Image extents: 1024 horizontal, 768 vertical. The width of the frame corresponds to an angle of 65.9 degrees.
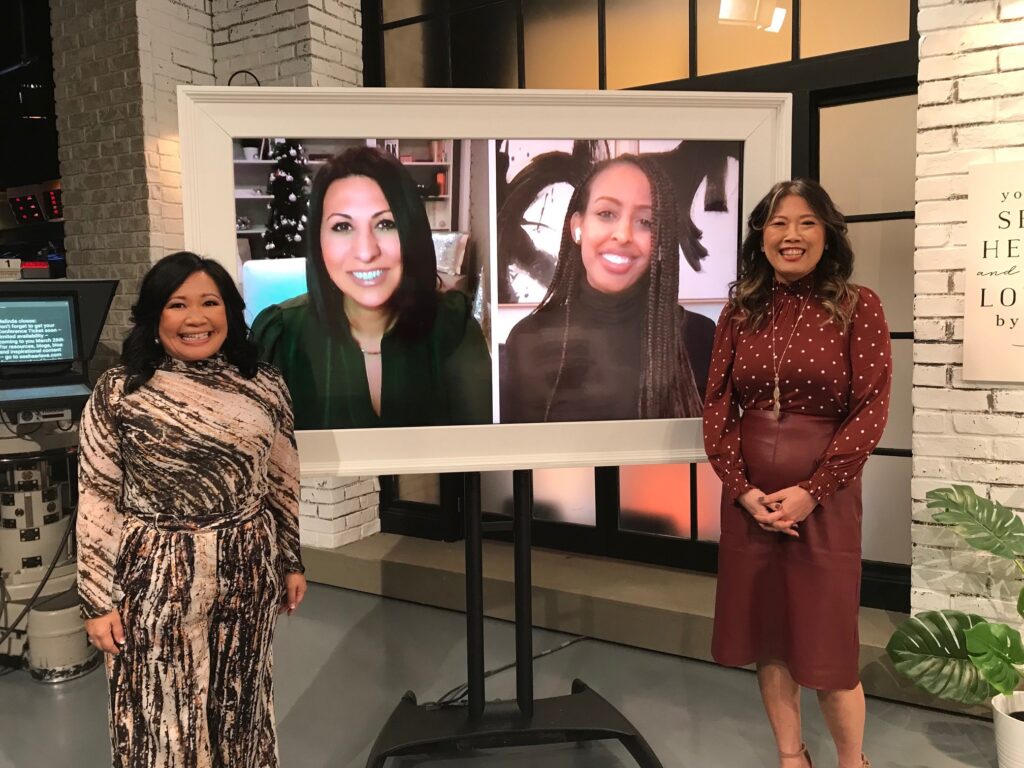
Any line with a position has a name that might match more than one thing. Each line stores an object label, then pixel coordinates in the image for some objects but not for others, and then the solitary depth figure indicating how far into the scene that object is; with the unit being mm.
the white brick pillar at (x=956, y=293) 2164
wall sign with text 2152
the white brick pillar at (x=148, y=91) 3414
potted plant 1978
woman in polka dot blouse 1790
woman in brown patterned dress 1572
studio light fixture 2881
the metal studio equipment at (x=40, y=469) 2729
